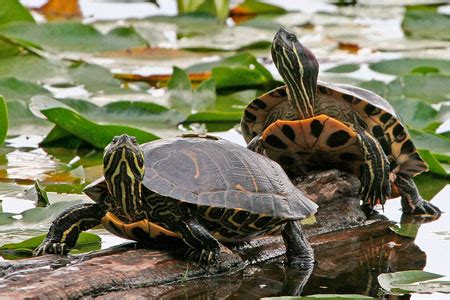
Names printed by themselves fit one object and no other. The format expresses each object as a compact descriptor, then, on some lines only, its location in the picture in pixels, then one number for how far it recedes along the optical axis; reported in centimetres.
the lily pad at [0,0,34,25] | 1766
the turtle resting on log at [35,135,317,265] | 773
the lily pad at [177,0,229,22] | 2131
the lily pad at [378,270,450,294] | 765
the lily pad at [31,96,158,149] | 1142
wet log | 704
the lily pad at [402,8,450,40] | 2052
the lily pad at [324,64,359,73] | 1636
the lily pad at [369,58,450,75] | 1647
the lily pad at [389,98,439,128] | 1333
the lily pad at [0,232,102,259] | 842
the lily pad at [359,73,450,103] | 1497
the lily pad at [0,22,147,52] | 1727
